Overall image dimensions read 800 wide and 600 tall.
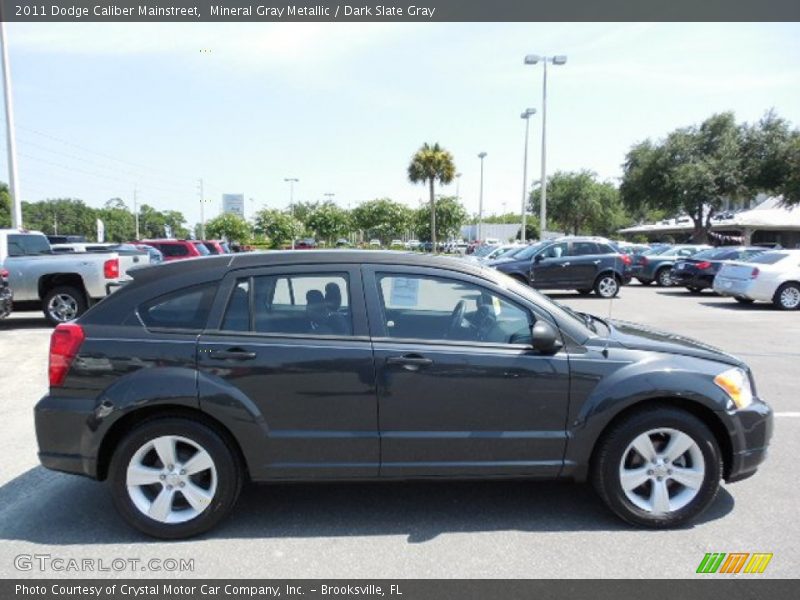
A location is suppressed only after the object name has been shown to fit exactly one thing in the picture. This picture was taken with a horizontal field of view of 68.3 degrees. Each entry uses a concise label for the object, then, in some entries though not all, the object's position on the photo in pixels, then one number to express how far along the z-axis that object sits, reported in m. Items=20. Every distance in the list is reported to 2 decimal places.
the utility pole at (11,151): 21.53
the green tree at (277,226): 57.41
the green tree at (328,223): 61.50
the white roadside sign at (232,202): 94.81
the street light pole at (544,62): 29.19
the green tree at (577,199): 61.62
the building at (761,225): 42.94
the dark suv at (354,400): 3.44
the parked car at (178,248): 19.48
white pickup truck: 10.94
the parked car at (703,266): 17.97
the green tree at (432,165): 44.84
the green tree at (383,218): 63.34
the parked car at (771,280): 14.49
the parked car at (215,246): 22.29
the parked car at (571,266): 17.00
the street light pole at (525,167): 35.68
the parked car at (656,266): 21.72
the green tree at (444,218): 62.34
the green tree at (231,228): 71.44
